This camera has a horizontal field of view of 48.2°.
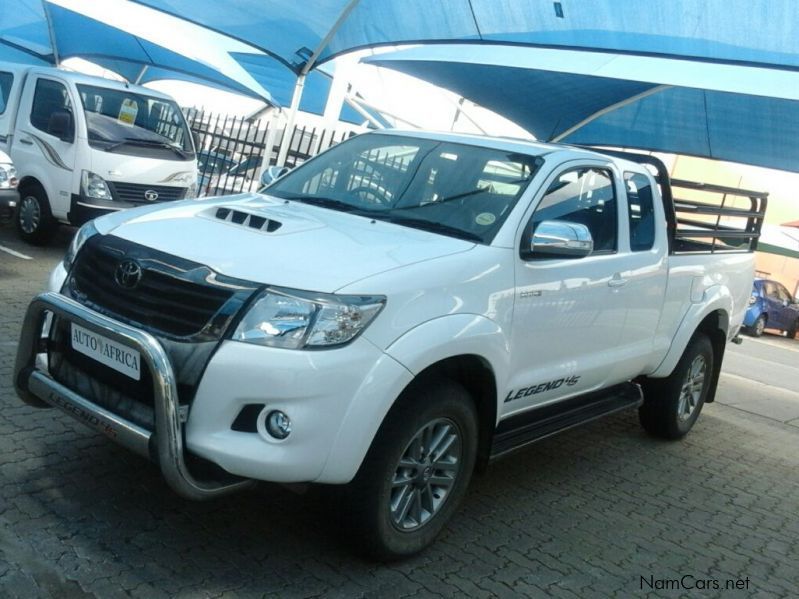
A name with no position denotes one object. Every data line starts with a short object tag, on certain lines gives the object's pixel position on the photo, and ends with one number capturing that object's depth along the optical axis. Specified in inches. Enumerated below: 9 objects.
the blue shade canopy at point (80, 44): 855.7
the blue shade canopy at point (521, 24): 385.1
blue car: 920.9
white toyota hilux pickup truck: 131.6
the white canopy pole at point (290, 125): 545.9
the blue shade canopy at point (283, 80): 851.4
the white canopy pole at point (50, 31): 844.5
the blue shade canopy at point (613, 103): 486.0
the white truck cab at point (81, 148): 390.3
